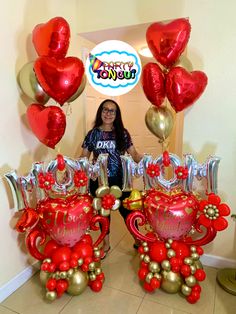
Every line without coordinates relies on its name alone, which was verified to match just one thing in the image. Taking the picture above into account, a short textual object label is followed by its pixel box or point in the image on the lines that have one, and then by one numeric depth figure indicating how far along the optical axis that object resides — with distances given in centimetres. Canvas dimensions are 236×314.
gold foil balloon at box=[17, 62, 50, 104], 143
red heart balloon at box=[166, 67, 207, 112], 126
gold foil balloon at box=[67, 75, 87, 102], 147
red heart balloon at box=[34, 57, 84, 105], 124
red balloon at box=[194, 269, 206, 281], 144
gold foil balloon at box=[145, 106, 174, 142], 137
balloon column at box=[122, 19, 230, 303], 130
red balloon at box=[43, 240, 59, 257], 152
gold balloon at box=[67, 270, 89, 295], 145
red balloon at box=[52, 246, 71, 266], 145
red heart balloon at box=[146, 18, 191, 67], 125
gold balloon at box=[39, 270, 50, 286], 148
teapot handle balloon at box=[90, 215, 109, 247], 157
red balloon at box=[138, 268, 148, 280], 150
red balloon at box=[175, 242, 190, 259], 147
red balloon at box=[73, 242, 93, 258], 150
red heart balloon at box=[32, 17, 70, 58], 127
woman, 174
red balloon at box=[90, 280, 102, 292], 154
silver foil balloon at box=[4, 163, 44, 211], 138
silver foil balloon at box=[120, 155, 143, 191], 146
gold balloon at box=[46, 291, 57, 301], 142
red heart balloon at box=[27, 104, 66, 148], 130
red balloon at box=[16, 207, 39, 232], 141
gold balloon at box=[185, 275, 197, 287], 142
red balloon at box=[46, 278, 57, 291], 141
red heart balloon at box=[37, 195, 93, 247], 143
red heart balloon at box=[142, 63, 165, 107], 130
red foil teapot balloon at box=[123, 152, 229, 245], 141
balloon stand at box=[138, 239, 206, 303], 144
